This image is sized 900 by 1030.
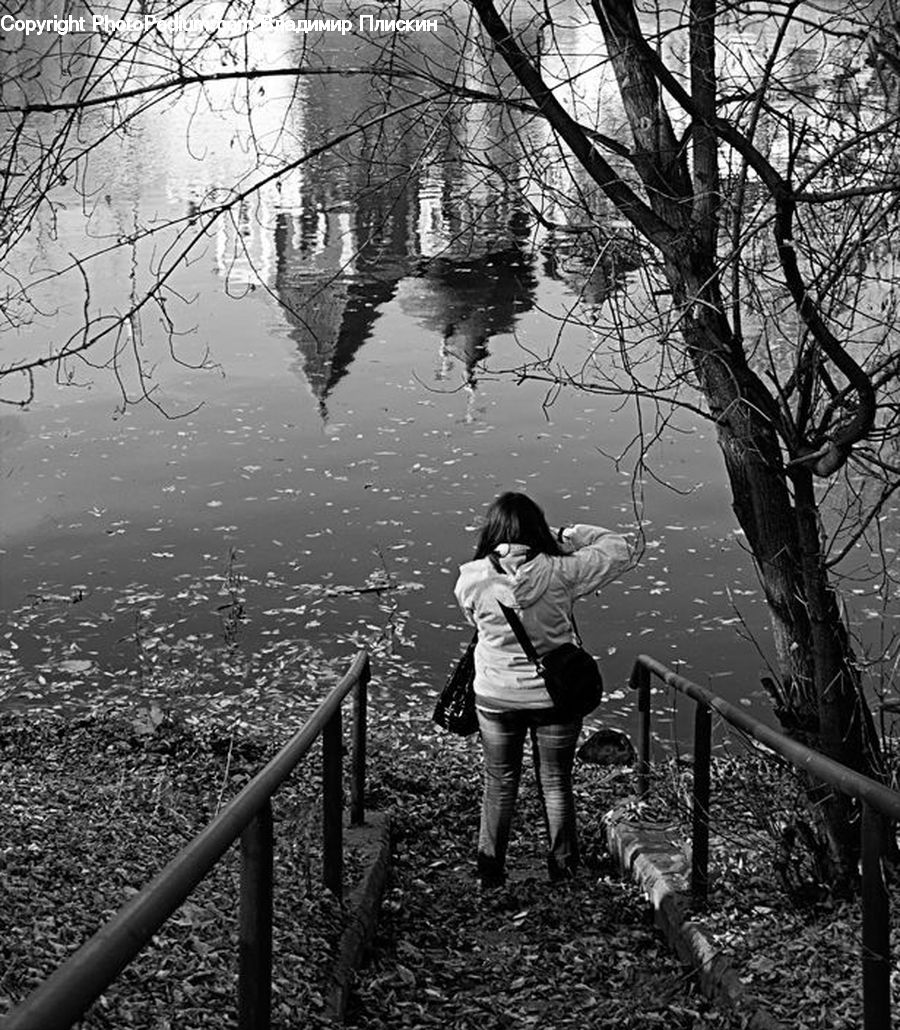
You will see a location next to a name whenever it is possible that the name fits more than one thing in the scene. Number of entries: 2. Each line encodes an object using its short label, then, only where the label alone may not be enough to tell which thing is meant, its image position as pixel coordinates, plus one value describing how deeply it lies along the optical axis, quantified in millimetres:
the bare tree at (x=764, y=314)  4656
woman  5473
